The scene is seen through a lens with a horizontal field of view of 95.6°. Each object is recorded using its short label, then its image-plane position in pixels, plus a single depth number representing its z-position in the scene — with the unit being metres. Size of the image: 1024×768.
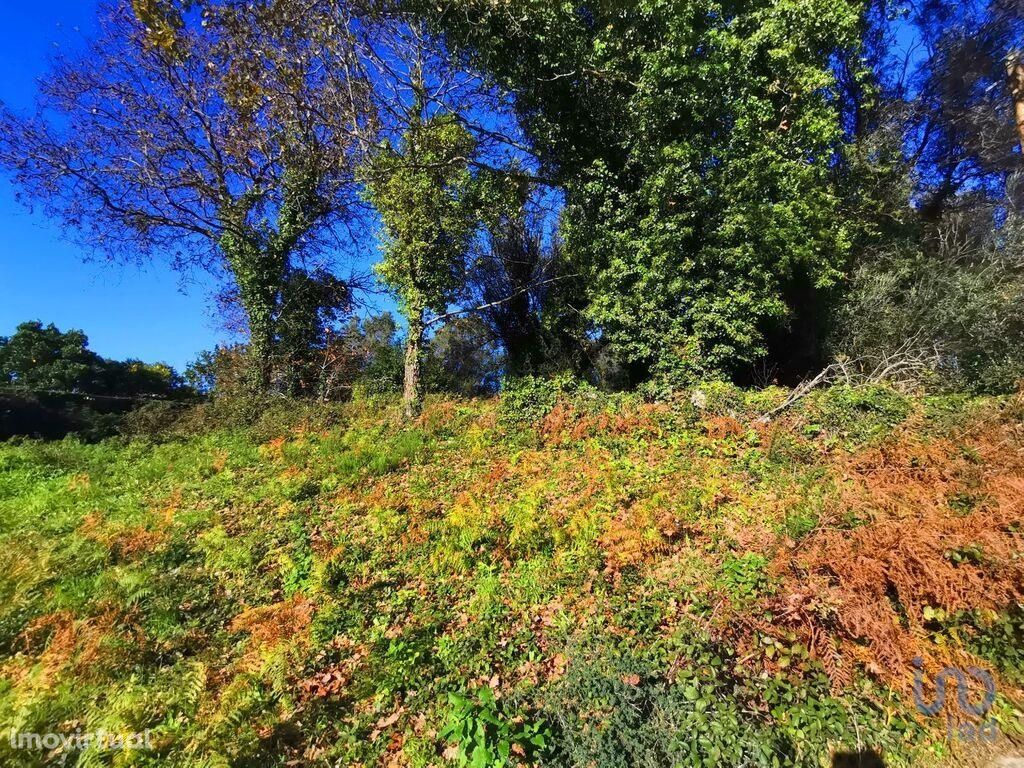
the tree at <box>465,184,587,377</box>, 15.94
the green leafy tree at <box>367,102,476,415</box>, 13.56
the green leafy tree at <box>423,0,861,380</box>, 11.41
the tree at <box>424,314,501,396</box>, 20.16
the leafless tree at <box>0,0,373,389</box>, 6.03
